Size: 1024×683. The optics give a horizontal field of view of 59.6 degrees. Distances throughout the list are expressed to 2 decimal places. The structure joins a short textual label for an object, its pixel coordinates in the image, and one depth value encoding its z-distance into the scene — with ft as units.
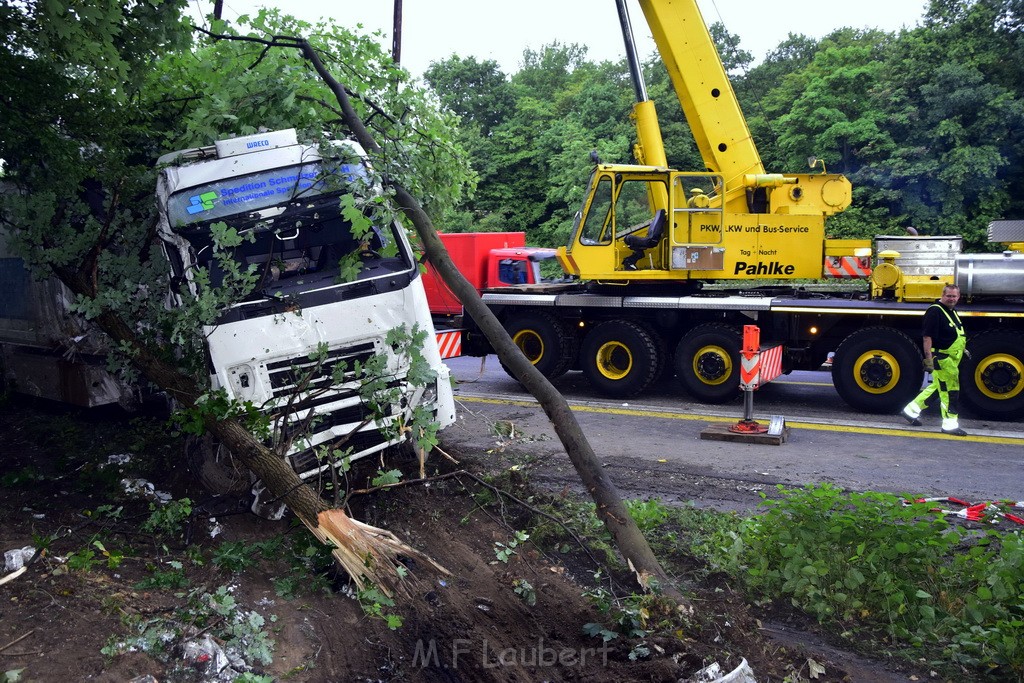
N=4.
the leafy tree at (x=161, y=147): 19.25
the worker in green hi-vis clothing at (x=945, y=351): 31.53
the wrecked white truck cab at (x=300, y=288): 20.38
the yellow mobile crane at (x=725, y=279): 34.22
